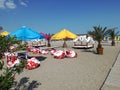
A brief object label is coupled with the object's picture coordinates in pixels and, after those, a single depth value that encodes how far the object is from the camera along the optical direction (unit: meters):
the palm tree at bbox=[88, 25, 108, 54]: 8.50
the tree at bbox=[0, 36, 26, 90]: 1.41
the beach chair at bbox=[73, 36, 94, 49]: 11.19
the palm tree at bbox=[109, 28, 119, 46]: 14.54
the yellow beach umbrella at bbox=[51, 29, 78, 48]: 8.02
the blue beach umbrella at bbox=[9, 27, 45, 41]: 5.38
